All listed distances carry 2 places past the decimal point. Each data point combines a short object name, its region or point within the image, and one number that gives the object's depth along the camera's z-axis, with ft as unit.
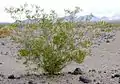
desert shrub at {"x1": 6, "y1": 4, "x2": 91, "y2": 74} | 19.60
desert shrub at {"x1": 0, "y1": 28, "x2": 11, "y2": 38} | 64.28
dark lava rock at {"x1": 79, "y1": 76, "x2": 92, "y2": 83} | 18.99
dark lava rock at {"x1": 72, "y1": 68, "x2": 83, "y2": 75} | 21.40
